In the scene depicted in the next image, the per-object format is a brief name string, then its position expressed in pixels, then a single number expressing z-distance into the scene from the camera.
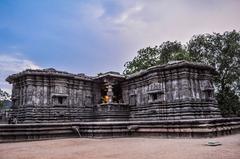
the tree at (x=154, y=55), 31.95
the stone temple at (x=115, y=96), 15.86
